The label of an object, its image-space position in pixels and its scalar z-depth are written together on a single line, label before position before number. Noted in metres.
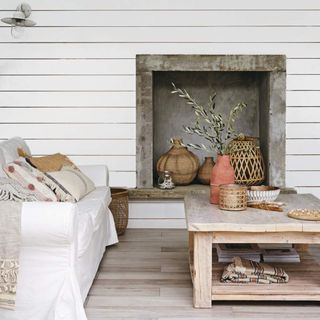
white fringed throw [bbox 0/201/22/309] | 2.51
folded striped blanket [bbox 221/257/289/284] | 3.07
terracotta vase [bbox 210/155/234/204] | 3.43
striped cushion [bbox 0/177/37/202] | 2.64
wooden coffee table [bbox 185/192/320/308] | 2.84
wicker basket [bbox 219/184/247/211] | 3.20
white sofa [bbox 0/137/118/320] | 2.49
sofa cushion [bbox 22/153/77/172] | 3.80
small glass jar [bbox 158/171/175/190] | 4.93
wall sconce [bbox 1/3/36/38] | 4.63
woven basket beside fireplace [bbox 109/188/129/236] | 4.63
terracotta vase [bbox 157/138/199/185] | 5.01
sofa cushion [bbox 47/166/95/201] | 3.57
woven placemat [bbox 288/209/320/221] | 2.94
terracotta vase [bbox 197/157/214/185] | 5.11
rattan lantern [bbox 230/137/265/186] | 4.10
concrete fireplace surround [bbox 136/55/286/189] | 4.86
